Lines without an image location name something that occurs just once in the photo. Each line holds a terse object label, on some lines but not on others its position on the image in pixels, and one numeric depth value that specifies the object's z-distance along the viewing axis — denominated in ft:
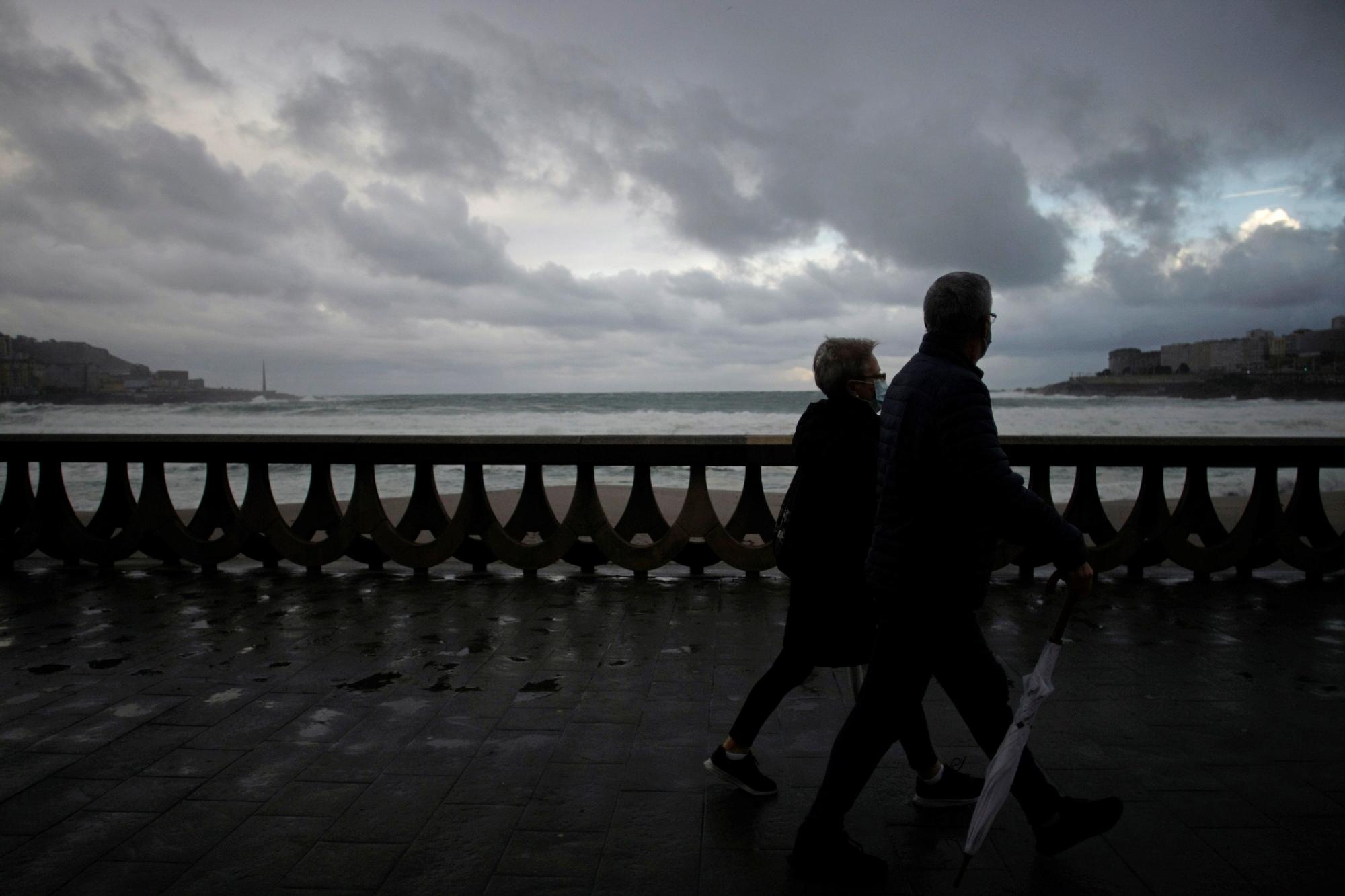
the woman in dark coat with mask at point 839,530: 9.52
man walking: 8.21
